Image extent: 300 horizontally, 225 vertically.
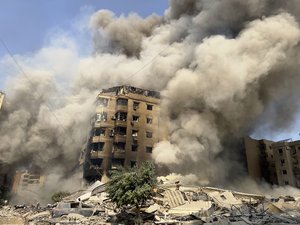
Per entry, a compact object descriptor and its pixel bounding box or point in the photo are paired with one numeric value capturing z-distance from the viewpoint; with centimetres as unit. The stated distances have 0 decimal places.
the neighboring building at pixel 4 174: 2901
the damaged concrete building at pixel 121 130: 2888
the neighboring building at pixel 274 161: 3377
